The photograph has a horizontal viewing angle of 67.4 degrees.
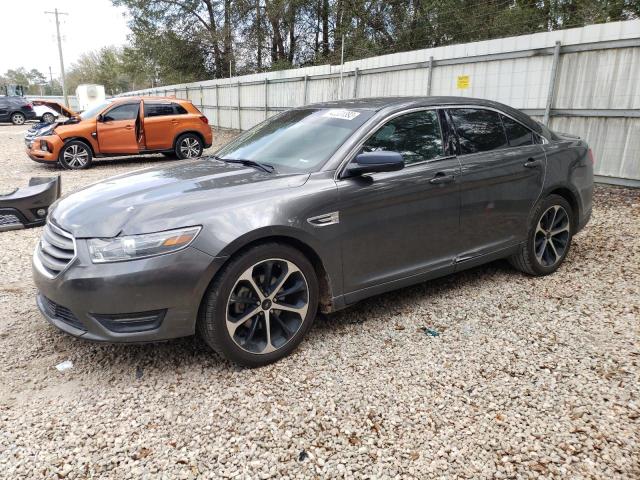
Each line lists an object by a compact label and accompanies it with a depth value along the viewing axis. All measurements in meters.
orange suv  11.02
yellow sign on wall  9.25
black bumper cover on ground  5.86
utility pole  41.86
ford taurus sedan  2.56
